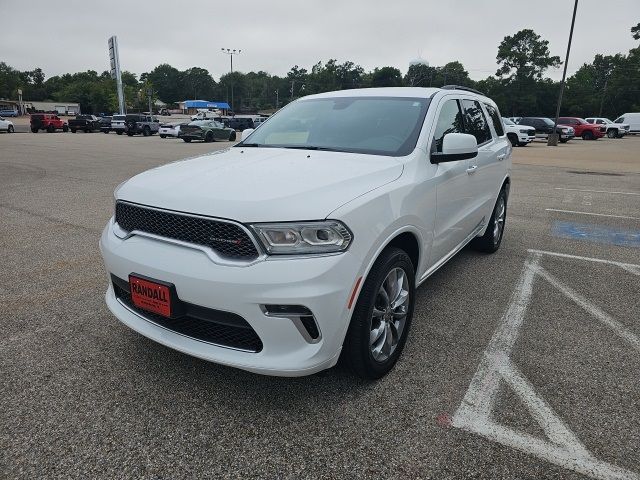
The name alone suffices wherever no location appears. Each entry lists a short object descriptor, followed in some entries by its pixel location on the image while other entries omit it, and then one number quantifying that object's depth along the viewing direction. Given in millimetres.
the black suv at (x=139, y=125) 36625
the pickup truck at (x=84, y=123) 39438
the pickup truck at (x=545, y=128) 33594
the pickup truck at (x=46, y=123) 37938
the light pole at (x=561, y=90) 26012
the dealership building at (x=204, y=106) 108625
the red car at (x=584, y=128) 36750
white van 44781
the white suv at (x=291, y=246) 2240
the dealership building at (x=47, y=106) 96938
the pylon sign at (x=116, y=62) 54572
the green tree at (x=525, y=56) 78250
